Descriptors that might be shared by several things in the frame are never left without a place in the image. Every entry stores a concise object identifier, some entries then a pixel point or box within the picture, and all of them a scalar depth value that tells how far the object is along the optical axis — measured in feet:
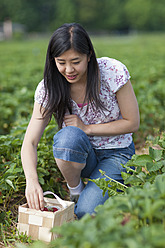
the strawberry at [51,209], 6.21
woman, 6.56
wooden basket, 5.68
